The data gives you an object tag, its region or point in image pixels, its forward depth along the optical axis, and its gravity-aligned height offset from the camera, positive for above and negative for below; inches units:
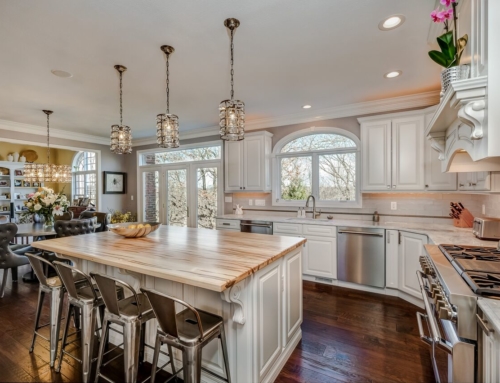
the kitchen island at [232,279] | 58.2 -24.3
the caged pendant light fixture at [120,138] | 110.2 +23.2
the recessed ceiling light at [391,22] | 77.1 +52.3
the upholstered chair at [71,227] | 138.3 -20.0
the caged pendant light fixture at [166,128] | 98.9 +24.5
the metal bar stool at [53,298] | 76.1 -32.3
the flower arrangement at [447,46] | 58.6 +33.5
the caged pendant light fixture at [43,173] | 182.4 +13.7
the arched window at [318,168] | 159.3 +14.9
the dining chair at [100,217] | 180.5 -18.3
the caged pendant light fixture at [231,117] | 85.6 +25.0
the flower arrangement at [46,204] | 158.7 -7.8
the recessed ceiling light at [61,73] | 109.5 +51.9
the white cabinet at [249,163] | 176.1 +19.7
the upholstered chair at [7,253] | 125.2 -31.3
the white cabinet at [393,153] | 129.6 +19.7
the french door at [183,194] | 210.2 -2.6
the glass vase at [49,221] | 162.7 -18.9
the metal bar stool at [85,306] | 67.1 -31.2
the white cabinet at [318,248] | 140.3 -32.6
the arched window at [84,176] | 312.7 +20.1
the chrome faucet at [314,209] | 163.0 -12.2
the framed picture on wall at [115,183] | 242.1 +8.4
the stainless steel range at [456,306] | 43.3 -21.8
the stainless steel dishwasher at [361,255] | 129.0 -34.0
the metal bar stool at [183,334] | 50.8 -30.3
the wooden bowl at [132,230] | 92.7 -14.5
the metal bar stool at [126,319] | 57.8 -30.8
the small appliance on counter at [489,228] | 87.0 -13.4
